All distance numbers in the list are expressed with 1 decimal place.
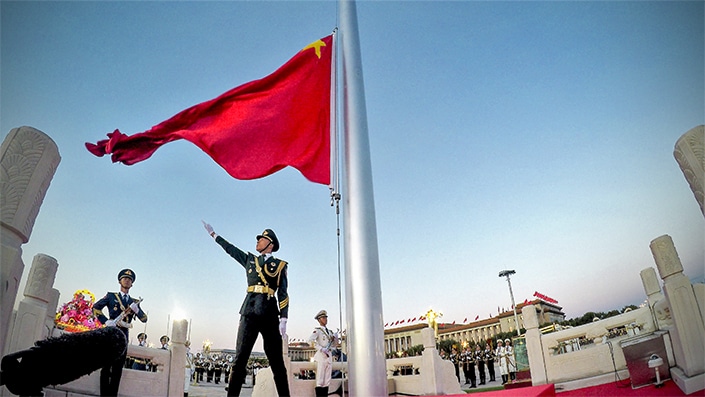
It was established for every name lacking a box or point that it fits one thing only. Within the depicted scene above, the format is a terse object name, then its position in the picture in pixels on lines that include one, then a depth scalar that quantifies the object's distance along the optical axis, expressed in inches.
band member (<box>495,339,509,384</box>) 561.3
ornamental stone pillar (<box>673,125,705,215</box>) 128.0
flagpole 115.4
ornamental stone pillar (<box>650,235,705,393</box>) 192.1
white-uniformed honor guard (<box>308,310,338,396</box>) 306.7
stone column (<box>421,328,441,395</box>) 320.2
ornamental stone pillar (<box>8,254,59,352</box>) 157.2
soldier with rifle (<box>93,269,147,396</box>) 200.4
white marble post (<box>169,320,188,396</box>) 250.2
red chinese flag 169.9
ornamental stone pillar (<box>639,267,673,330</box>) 247.0
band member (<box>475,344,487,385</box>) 651.5
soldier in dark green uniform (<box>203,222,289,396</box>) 161.8
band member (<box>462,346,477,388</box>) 612.7
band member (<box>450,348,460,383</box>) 655.1
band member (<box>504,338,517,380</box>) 567.2
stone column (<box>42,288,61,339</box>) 190.5
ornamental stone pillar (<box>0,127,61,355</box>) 86.0
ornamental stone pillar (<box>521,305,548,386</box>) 310.8
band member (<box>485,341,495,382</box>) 648.4
